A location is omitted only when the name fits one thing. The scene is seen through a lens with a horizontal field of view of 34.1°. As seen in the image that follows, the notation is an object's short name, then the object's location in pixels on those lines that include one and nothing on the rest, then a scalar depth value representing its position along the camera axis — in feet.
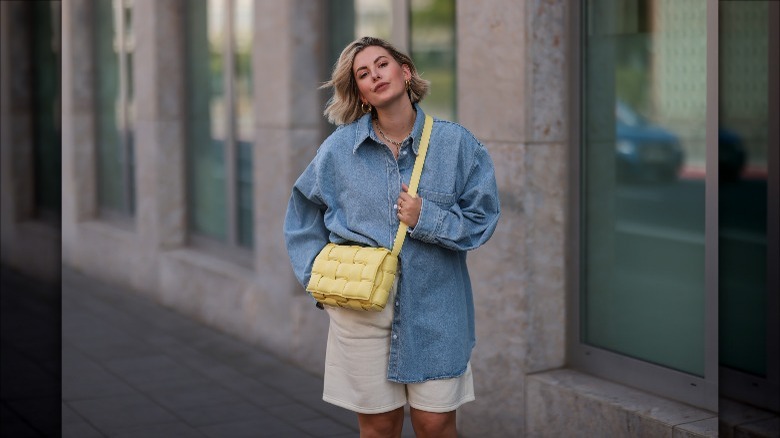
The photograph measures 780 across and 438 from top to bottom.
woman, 13.48
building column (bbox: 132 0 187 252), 35.47
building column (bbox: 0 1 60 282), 13.70
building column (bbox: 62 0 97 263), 43.09
